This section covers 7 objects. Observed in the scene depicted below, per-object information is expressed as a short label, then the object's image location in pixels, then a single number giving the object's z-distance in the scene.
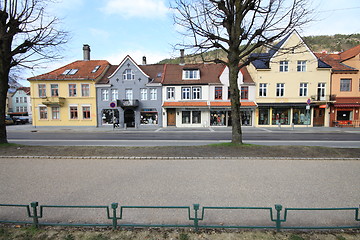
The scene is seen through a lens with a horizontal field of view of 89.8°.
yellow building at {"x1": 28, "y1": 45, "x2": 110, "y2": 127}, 25.72
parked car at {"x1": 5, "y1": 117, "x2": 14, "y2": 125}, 32.02
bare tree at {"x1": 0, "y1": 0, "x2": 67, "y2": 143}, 9.30
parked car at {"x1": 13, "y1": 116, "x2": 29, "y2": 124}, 34.76
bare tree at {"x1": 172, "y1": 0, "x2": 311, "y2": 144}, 8.87
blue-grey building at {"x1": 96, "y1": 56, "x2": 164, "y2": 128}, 25.59
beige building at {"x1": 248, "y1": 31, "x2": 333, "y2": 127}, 24.64
